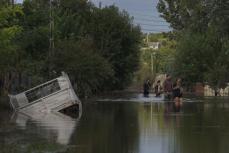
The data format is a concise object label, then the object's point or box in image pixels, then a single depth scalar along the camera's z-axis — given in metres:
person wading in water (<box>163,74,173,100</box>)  43.91
